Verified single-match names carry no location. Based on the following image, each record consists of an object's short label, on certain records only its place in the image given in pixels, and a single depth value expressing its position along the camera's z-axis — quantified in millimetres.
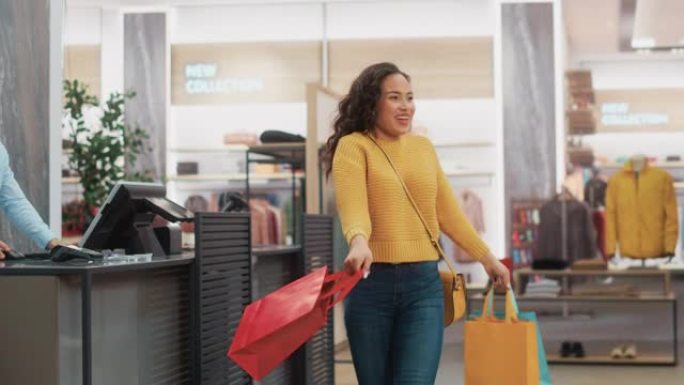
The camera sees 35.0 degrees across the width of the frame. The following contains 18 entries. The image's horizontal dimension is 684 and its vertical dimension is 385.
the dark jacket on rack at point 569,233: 9477
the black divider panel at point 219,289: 3925
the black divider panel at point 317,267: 5570
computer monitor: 4066
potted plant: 9062
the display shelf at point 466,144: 10492
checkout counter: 3023
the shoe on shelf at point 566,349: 8812
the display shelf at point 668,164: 9711
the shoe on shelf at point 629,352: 8680
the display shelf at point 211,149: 10930
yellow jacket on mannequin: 9242
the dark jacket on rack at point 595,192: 9680
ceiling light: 9906
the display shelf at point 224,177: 10898
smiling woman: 3043
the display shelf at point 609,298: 8641
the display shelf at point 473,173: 10453
